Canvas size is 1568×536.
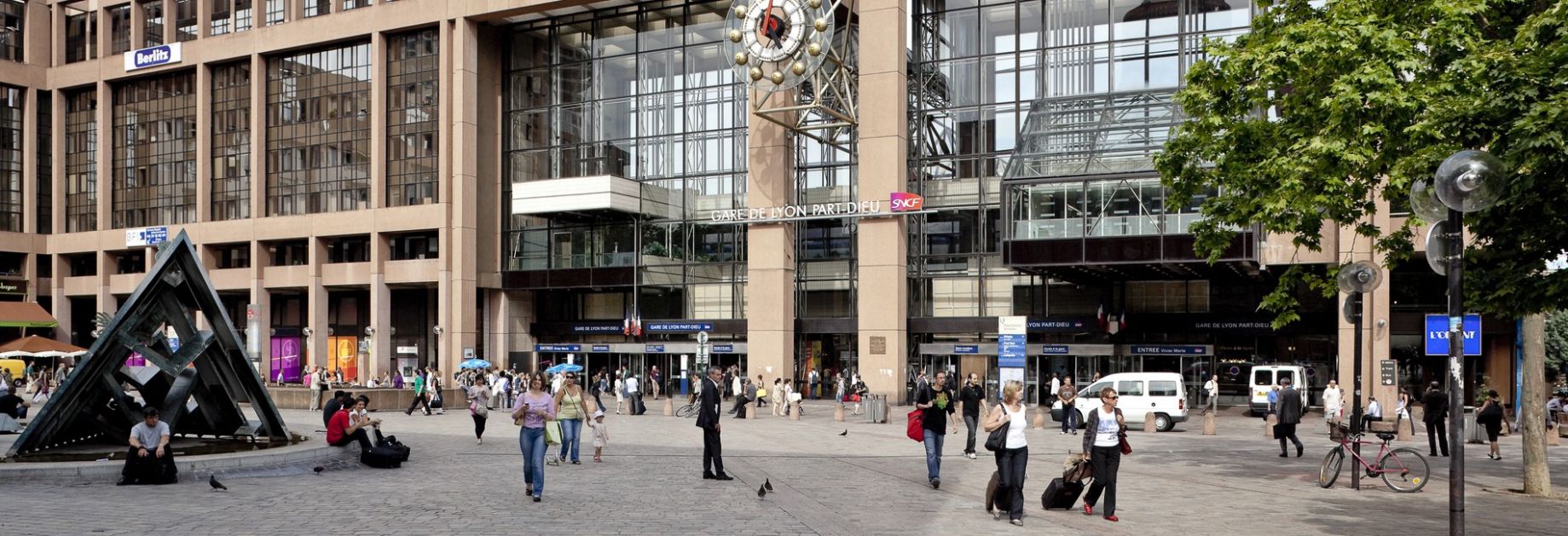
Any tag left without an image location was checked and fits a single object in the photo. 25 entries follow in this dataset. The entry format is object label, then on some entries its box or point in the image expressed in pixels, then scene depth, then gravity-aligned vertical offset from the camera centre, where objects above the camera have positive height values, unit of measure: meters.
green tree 11.77 +2.04
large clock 46.12 +9.22
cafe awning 64.38 -1.71
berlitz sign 64.81 +11.87
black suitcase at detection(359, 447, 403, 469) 19.47 -2.74
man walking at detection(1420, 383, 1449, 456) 22.83 -2.37
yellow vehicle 57.44 -3.97
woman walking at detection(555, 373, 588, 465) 18.69 -1.93
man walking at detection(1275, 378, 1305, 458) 22.77 -2.29
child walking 20.85 -2.54
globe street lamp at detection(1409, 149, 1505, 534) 9.38 +0.59
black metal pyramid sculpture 18.84 -1.50
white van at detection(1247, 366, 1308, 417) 39.06 -3.10
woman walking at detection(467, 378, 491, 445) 24.70 -2.50
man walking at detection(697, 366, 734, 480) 17.52 -2.03
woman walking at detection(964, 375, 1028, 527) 13.66 -1.90
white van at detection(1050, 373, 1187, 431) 32.59 -3.00
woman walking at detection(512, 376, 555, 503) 15.16 -1.83
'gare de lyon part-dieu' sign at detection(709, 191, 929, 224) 46.50 +2.84
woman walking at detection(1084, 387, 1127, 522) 14.12 -1.80
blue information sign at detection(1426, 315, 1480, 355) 36.89 -1.58
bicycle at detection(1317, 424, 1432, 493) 17.33 -2.58
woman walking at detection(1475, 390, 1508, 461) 22.75 -2.45
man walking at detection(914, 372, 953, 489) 17.28 -1.93
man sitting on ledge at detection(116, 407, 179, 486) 16.22 -2.24
